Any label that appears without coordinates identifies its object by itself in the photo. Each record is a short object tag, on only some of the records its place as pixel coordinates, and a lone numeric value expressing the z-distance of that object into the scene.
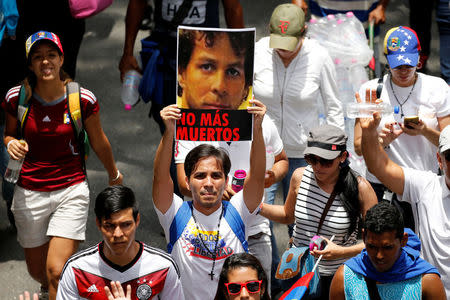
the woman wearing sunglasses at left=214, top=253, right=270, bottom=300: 9.82
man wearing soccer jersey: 10.42
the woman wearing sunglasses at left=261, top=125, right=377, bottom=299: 11.98
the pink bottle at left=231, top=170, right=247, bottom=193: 12.42
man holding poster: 11.20
